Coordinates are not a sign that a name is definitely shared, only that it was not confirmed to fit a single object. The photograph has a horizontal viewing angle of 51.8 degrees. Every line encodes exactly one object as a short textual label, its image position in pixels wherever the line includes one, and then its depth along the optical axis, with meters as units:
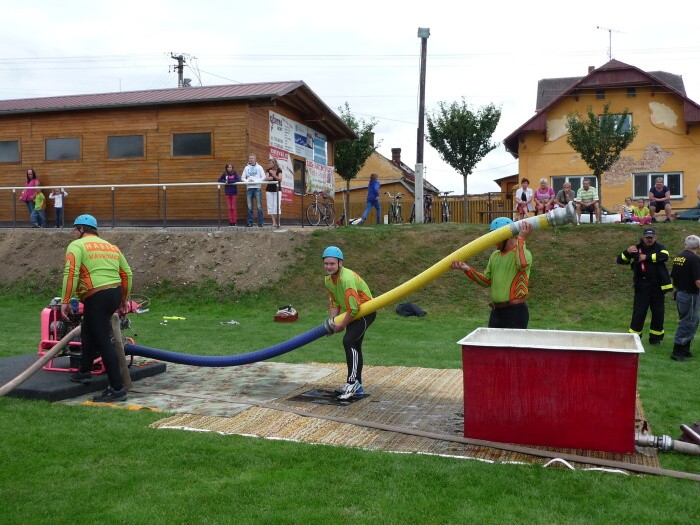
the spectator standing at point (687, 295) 11.17
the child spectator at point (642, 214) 21.00
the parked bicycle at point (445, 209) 32.36
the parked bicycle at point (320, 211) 23.52
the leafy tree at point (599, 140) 25.92
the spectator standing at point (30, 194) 22.55
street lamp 24.95
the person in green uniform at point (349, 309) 7.79
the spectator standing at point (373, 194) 23.41
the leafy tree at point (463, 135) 33.72
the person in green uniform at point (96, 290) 7.71
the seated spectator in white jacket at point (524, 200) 22.03
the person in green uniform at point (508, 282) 7.64
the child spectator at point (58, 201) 22.18
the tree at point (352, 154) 38.03
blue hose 7.96
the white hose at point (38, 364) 7.55
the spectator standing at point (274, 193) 19.91
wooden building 21.28
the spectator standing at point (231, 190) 20.14
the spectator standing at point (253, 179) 20.06
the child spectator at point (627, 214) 23.05
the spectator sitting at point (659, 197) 21.50
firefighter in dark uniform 12.11
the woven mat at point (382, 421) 6.07
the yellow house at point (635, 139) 32.94
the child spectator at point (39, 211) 22.50
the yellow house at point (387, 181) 51.19
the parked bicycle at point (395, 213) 32.06
